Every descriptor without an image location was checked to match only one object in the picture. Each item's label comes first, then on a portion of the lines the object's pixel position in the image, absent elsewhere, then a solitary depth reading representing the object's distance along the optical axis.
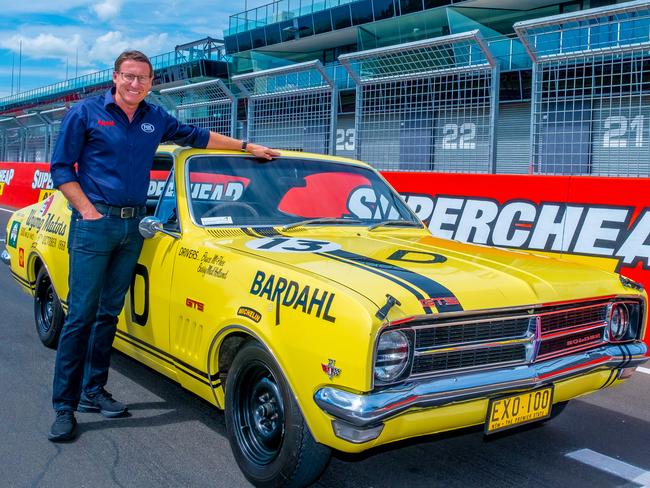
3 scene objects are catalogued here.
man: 3.87
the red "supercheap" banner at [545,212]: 5.89
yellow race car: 2.86
